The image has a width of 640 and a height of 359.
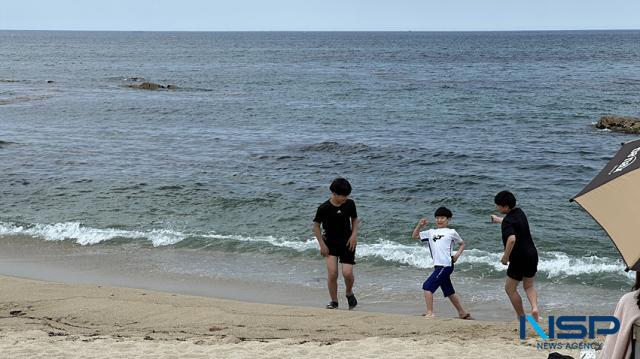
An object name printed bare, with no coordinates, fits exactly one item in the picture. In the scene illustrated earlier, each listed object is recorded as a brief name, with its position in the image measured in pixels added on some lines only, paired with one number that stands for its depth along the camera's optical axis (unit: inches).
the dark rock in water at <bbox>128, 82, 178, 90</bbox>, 4271.7
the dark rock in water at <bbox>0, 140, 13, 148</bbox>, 2171.0
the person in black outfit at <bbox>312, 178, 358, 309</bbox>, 730.8
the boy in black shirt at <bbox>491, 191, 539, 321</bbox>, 659.4
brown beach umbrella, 360.8
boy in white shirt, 724.0
